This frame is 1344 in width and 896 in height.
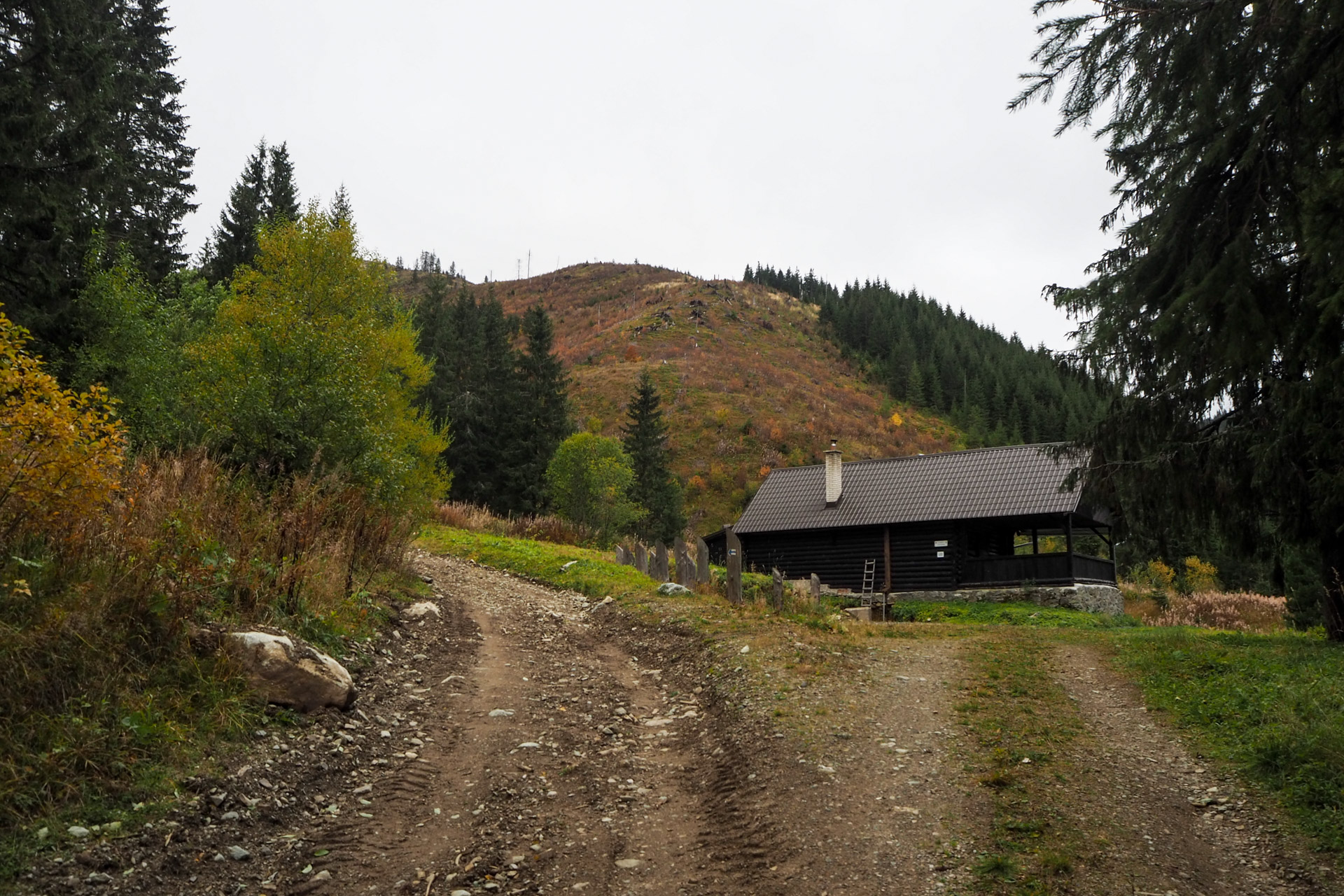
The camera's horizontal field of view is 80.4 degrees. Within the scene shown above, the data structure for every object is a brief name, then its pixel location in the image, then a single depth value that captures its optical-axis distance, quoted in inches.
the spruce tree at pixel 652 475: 1889.8
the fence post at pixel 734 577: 587.2
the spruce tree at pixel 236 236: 1403.8
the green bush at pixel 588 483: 1471.5
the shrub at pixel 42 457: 217.8
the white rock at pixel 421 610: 459.2
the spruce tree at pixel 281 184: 1478.8
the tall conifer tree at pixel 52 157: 548.4
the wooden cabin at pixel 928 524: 1055.6
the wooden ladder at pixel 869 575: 1105.3
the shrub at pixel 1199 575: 1900.8
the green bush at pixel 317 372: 519.8
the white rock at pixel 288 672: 260.4
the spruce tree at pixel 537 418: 1738.4
